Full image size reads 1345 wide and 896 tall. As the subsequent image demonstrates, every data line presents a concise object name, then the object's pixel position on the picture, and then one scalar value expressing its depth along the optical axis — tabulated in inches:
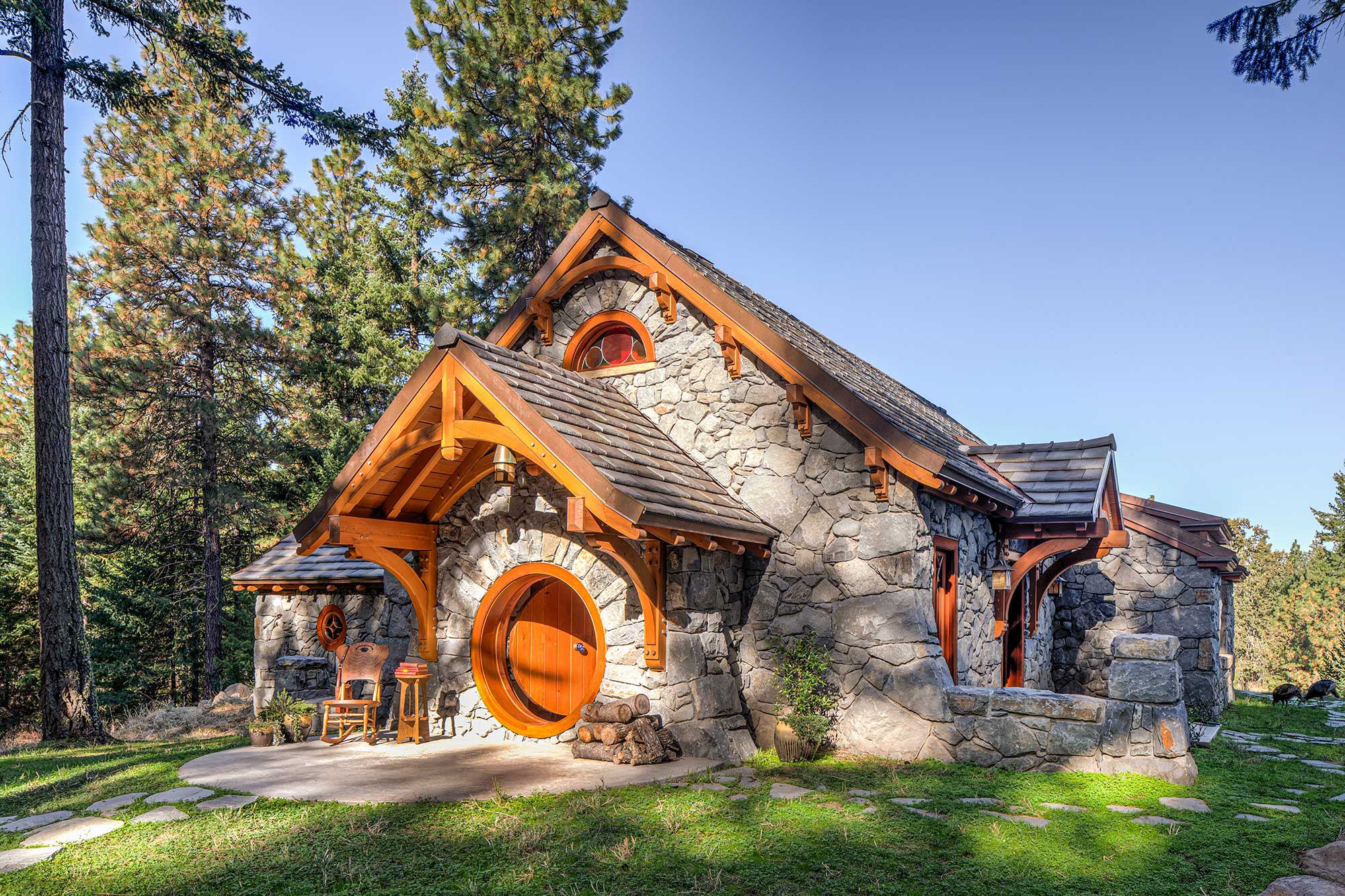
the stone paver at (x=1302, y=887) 176.2
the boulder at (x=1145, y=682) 283.1
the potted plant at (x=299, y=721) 361.1
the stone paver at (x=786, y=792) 256.5
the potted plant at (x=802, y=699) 318.0
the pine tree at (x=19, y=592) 800.3
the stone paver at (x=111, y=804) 248.8
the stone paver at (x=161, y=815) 234.7
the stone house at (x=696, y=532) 302.8
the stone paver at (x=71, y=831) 221.1
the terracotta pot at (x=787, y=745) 315.3
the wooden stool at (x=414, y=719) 342.6
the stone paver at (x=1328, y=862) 187.0
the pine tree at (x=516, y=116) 758.5
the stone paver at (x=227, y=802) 247.6
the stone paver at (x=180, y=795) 255.8
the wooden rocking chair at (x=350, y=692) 352.2
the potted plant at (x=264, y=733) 355.3
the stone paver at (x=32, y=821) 236.7
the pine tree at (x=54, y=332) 435.8
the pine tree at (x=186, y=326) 743.1
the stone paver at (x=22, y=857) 199.5
